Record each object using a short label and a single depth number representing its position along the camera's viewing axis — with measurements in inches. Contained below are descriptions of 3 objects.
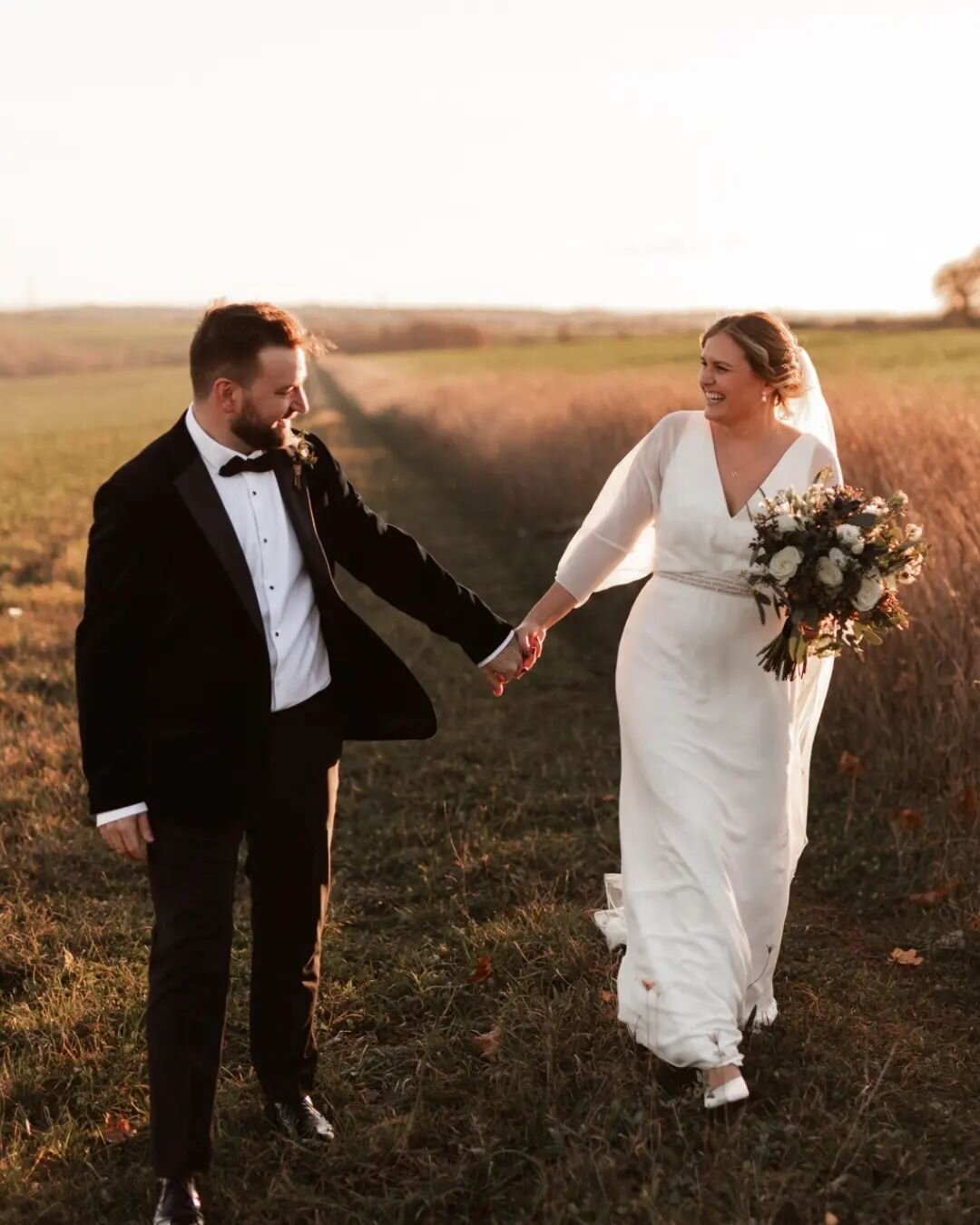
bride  163.6
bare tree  1829.5
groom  137.9
